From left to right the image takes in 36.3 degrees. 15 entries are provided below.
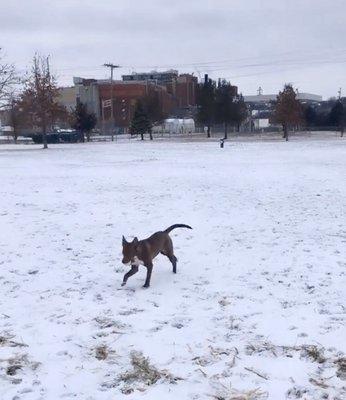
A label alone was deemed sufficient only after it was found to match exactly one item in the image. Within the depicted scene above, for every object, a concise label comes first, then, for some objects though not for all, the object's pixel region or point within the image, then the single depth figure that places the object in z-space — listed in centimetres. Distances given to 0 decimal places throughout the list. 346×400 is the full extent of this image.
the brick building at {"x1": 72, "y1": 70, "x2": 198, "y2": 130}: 11256
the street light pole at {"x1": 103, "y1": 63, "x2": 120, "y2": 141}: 8275
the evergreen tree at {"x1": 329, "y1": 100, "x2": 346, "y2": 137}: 8362
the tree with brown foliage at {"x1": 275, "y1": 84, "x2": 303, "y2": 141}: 6750
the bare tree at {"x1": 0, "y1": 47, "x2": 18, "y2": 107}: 5165
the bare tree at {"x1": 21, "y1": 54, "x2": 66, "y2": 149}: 5553
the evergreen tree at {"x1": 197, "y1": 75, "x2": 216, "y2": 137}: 7762
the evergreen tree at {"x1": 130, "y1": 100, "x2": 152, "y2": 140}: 7375
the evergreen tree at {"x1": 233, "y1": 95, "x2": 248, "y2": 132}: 7779
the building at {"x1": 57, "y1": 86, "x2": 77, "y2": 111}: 11975
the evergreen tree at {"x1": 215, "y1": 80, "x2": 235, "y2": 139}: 7638
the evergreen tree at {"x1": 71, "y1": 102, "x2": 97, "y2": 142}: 7131
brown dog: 762
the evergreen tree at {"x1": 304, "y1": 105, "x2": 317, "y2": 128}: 10025
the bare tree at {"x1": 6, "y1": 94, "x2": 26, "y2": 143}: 5628
